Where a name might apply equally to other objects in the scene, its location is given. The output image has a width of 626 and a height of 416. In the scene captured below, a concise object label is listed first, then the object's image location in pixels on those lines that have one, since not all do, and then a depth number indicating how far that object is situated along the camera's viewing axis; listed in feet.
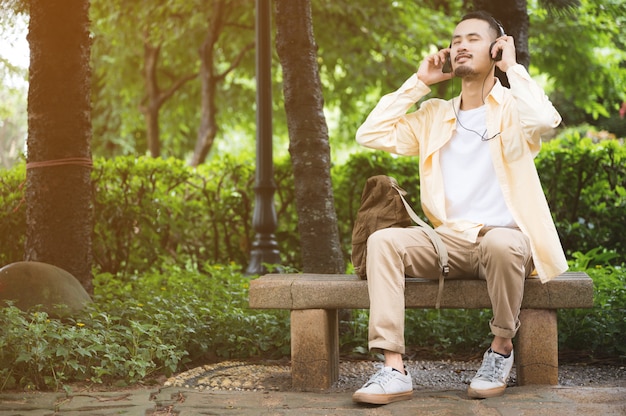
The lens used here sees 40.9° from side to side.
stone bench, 14.76
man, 14.10
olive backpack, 15.12
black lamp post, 27.17
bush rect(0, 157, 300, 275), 28.32
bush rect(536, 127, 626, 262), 27.53
